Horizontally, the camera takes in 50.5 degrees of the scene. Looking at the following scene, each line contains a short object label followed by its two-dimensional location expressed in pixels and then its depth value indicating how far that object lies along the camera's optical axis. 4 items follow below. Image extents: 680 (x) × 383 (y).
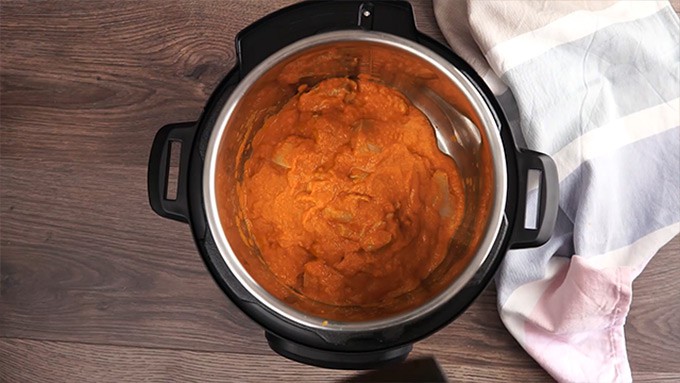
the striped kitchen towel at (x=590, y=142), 0.94
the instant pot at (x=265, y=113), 0.80
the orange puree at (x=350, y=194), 0.90
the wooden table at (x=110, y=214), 1.02
